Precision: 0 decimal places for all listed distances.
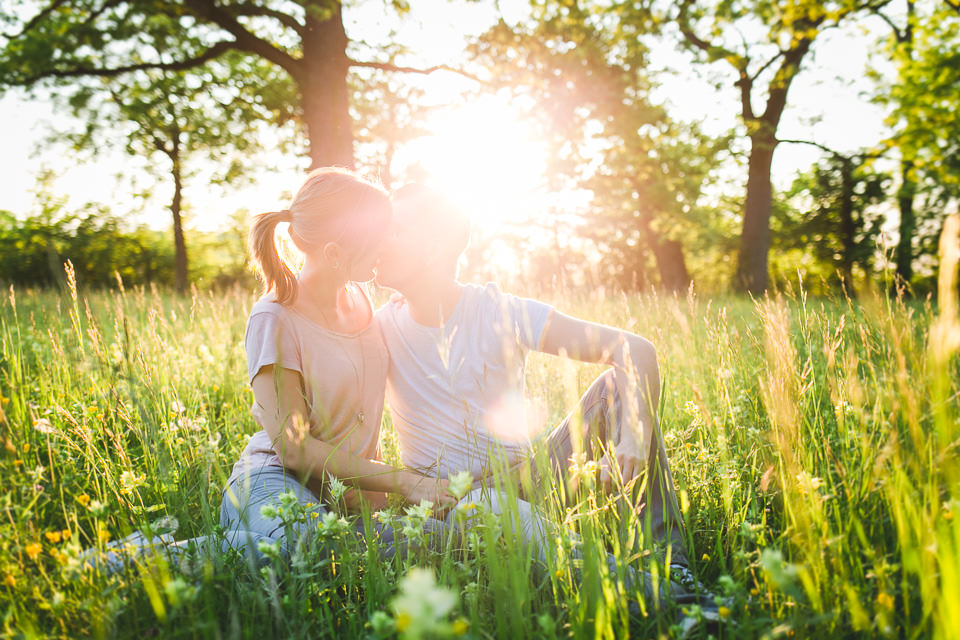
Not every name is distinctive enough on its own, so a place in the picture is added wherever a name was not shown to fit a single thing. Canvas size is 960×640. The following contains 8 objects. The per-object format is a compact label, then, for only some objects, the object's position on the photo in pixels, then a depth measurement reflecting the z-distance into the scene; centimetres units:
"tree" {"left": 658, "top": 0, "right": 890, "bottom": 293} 988
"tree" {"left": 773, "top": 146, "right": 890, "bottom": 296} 1561
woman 201
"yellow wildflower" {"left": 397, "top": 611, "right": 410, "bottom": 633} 61
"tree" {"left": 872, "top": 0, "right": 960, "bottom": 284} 1340
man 209
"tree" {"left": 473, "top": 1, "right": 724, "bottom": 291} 959
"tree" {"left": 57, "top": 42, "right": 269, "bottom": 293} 1227
